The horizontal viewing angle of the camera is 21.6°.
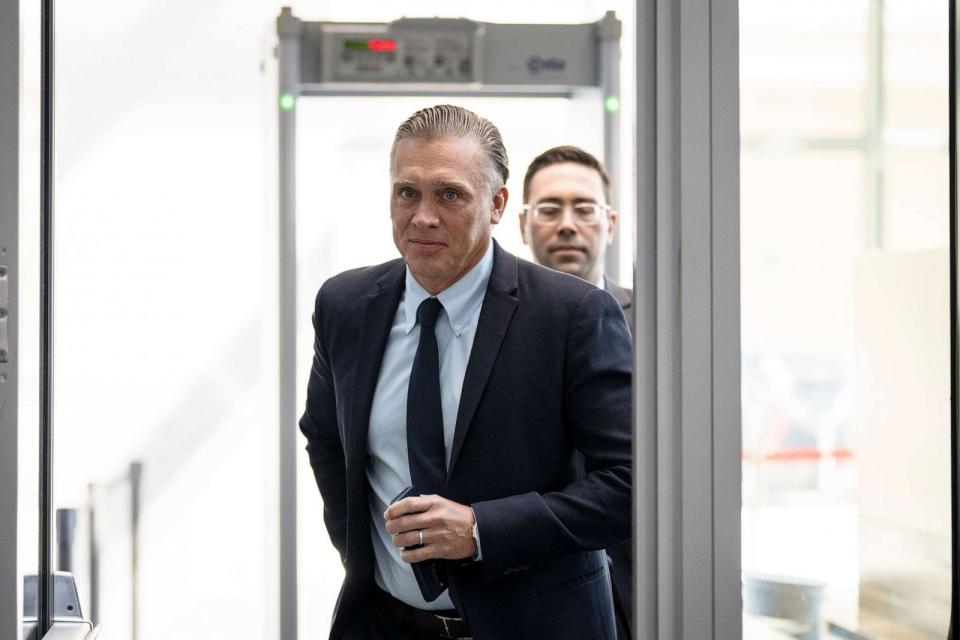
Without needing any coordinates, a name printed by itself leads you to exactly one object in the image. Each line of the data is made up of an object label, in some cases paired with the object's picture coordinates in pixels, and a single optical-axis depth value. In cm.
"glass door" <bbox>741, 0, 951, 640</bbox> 357
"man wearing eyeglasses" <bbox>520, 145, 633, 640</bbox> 456
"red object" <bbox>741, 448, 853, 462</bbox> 358
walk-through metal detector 502
